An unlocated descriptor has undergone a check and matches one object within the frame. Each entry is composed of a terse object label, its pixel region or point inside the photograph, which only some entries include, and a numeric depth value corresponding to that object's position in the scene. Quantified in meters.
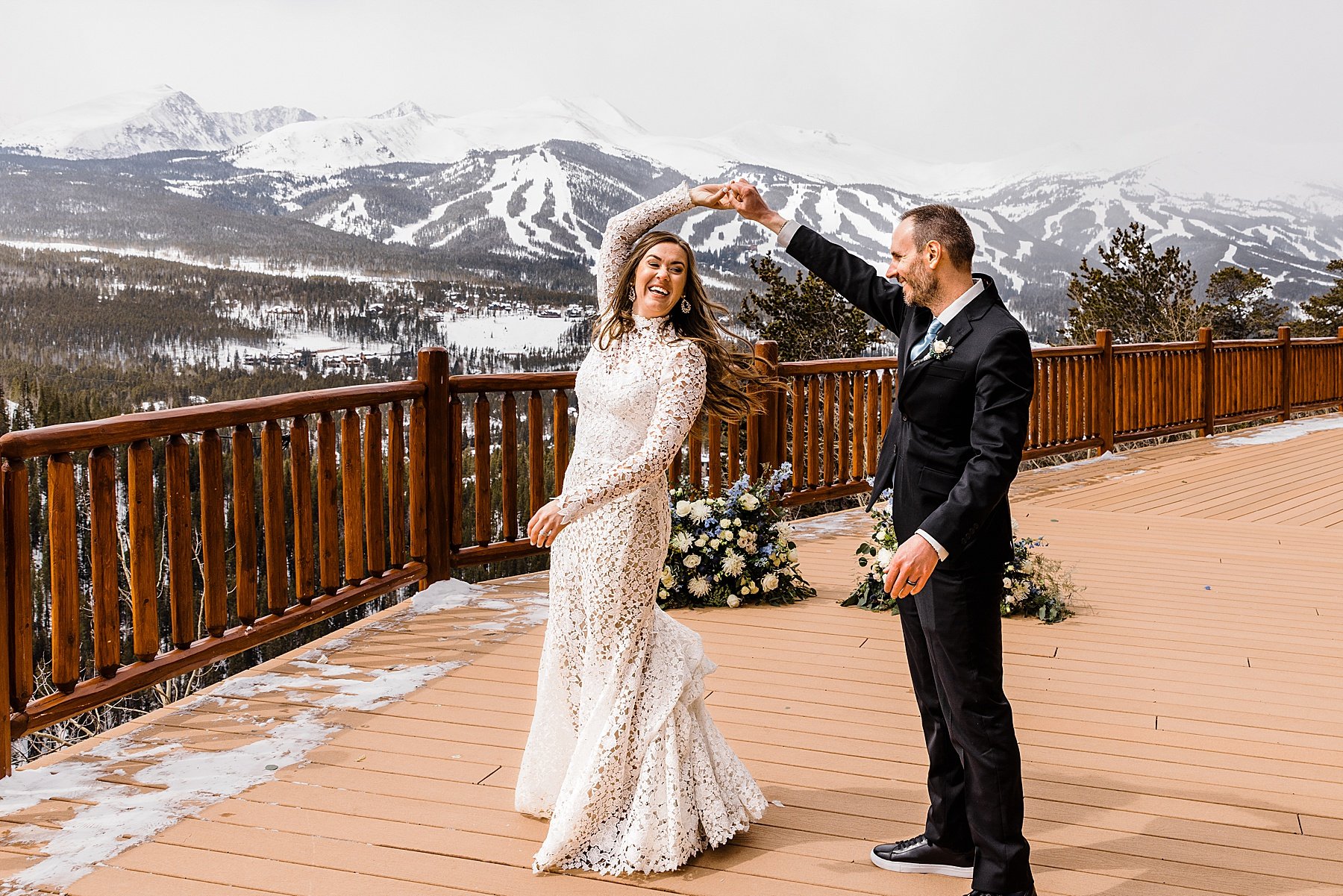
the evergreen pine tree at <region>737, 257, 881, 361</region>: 21.56
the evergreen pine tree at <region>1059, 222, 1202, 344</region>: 23.89
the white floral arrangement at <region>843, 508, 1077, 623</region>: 5.05
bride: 2.62
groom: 2.14
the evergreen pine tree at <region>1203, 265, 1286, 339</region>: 29.83
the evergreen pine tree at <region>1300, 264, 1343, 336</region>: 29.86
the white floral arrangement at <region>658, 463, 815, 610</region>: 5.36
